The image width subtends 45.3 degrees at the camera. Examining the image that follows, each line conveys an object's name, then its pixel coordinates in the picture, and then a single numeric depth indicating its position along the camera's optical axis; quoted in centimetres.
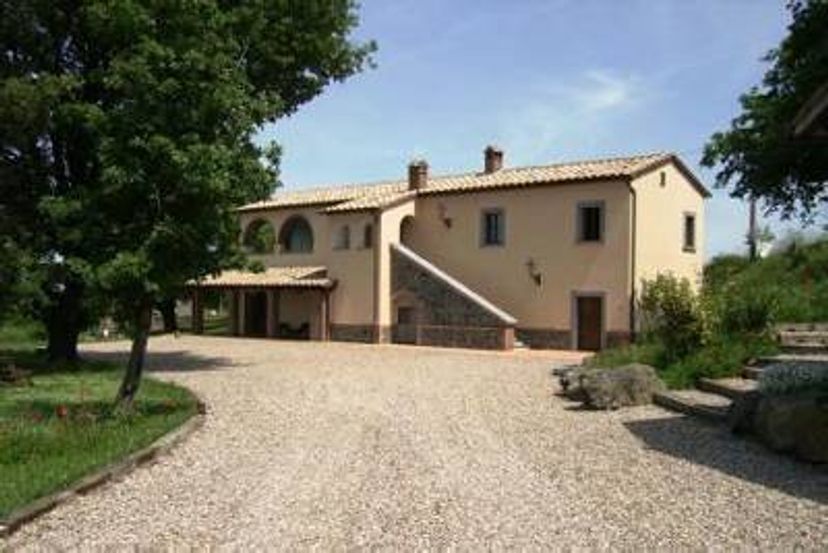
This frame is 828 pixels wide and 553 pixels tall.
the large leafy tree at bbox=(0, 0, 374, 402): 1371
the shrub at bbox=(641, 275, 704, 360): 1850
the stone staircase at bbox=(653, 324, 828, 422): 1398
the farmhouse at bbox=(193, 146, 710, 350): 3144
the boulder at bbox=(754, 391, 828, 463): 1036
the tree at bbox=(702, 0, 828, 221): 1805
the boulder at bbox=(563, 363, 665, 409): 1547
